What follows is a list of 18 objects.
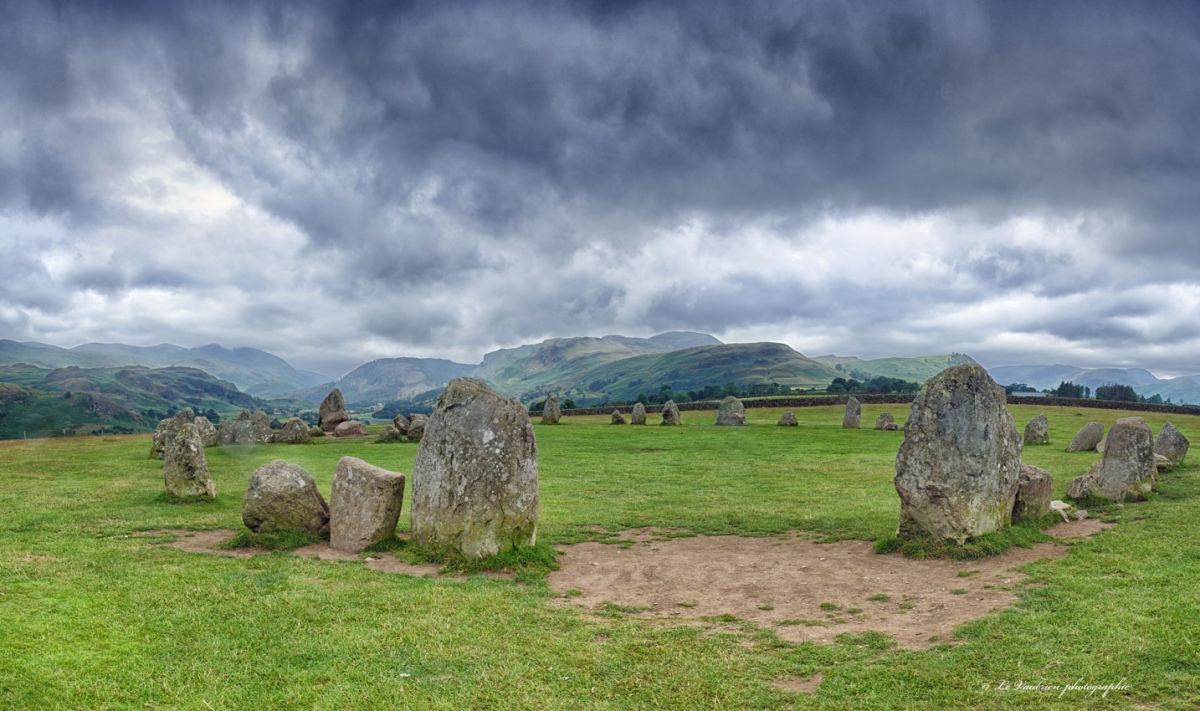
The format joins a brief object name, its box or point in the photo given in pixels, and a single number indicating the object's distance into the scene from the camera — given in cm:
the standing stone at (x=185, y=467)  2072
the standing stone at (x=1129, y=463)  1934
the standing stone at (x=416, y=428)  4516
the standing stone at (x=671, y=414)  5850
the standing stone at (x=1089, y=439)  3426
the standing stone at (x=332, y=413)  5253
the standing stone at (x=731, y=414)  5588
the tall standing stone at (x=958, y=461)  1491
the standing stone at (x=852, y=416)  5331
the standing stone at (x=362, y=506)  1480
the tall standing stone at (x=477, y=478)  1387
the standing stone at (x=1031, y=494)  1642
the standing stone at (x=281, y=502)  1524
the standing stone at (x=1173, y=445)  2570
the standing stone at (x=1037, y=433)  4009
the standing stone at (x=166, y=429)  3319
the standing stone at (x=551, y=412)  6181
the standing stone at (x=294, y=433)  4409
